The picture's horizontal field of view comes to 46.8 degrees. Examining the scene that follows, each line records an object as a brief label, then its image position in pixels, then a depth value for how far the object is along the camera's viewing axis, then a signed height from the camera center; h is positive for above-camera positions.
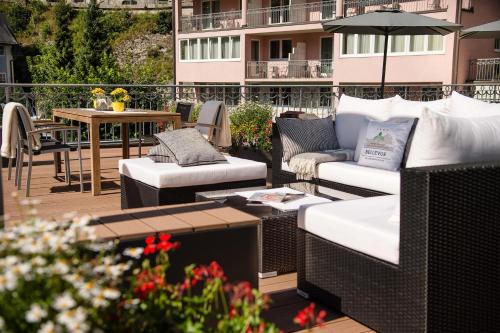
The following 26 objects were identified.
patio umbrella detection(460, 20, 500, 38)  8.23 +0.70
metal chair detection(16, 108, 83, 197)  5.85 -0.72
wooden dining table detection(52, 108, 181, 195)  6.03 -0.46
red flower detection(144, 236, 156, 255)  1.82 -0.54
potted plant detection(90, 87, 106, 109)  7.18 -0.23
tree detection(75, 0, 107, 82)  35.84 +2.22
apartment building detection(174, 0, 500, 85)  21.67 +1.38
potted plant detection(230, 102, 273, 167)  7.73 -0.74
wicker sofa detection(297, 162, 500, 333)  2.44 -0.78
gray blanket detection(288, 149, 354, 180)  5.14 -0.73
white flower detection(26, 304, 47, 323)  1.25 -0.51
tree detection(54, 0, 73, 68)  37.16 +2.80
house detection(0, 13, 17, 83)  38.84 +1.44
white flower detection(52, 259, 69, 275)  1.37 -0.45
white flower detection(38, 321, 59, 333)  1.23 -0.54
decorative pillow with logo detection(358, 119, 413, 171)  4.75 -0.54
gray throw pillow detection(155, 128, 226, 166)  4.89 -0.61
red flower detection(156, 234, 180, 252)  1.80 -0.52
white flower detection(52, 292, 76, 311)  1.28 -0.50
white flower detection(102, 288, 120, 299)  1.38 -0.52
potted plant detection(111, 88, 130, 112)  6.80 -0.32
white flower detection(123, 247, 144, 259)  1.62 -0.49
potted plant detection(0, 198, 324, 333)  1.35 -0.53
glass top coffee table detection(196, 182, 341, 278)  3.52 -0.99
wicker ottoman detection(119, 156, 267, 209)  4.57 -0.83
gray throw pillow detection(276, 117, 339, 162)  5.43 -0.55
